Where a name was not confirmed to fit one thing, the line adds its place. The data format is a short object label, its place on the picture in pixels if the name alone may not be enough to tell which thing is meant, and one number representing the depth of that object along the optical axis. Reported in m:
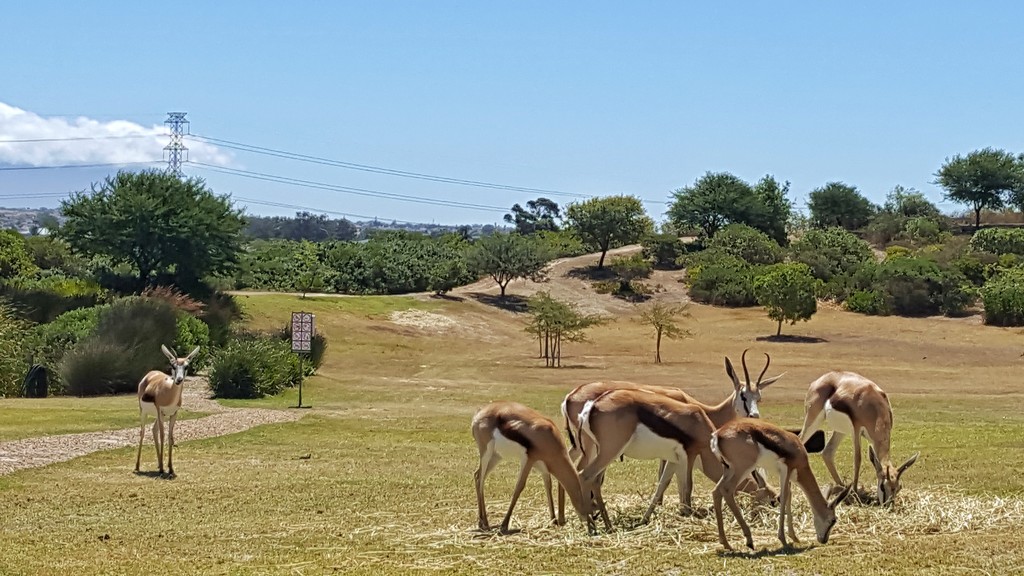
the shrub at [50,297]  47.41
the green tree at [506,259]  81.88
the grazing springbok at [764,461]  12.47
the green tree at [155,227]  56.62
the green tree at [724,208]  108.81
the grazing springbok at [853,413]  15.49
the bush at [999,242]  93.19
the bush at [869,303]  75.12
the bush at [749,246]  94.88
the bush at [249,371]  36.94
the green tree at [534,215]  179.00
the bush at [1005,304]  67.75
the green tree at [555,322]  52.19
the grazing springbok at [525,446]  13.54
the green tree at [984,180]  117.88
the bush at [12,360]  36.56
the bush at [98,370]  36.97
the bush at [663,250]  96.31
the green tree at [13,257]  74.62
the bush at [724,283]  80.06
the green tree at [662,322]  54.16
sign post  36.41
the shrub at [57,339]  37.66
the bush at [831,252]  89.69
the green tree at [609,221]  93.31
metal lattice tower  96.94
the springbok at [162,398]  19.77
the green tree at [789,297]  63.91
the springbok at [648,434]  13.54
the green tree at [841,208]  126.44
